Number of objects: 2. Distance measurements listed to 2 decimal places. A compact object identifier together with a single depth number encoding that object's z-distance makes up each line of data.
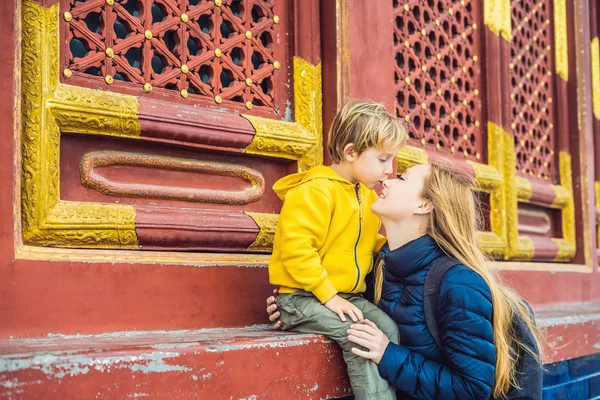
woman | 2.26
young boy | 2.37
